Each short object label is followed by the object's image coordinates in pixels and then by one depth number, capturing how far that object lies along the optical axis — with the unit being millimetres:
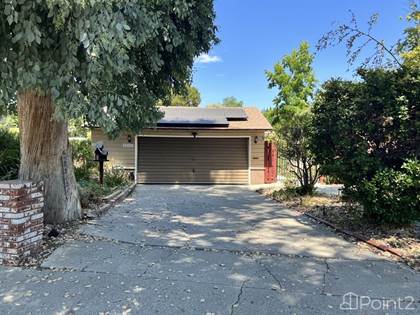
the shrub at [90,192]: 8703
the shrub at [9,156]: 9992
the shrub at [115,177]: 13480
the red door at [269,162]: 18609
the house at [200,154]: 17906
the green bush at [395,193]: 6414
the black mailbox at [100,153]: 12664
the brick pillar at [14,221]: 4918
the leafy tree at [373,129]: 6641
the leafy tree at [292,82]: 24547
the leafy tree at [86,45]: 3768
